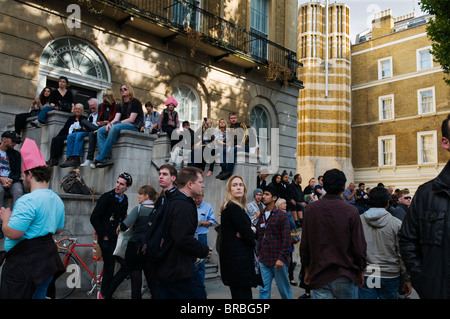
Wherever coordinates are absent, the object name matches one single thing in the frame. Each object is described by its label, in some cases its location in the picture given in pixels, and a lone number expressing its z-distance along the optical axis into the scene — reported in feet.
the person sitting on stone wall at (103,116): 32.12
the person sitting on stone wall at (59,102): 36.11
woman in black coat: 16.67
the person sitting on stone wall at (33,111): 37.19
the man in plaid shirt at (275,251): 20.07
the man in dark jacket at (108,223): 21.33
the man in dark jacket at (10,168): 24.21
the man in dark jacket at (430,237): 8.89
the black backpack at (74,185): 28.58
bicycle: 24.14
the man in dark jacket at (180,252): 12.81
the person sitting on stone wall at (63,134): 34.27
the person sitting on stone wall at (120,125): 29.94
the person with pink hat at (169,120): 39.09
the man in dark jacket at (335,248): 13.47
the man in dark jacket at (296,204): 41.88
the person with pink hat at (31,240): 12.82
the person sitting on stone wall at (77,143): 33.24
